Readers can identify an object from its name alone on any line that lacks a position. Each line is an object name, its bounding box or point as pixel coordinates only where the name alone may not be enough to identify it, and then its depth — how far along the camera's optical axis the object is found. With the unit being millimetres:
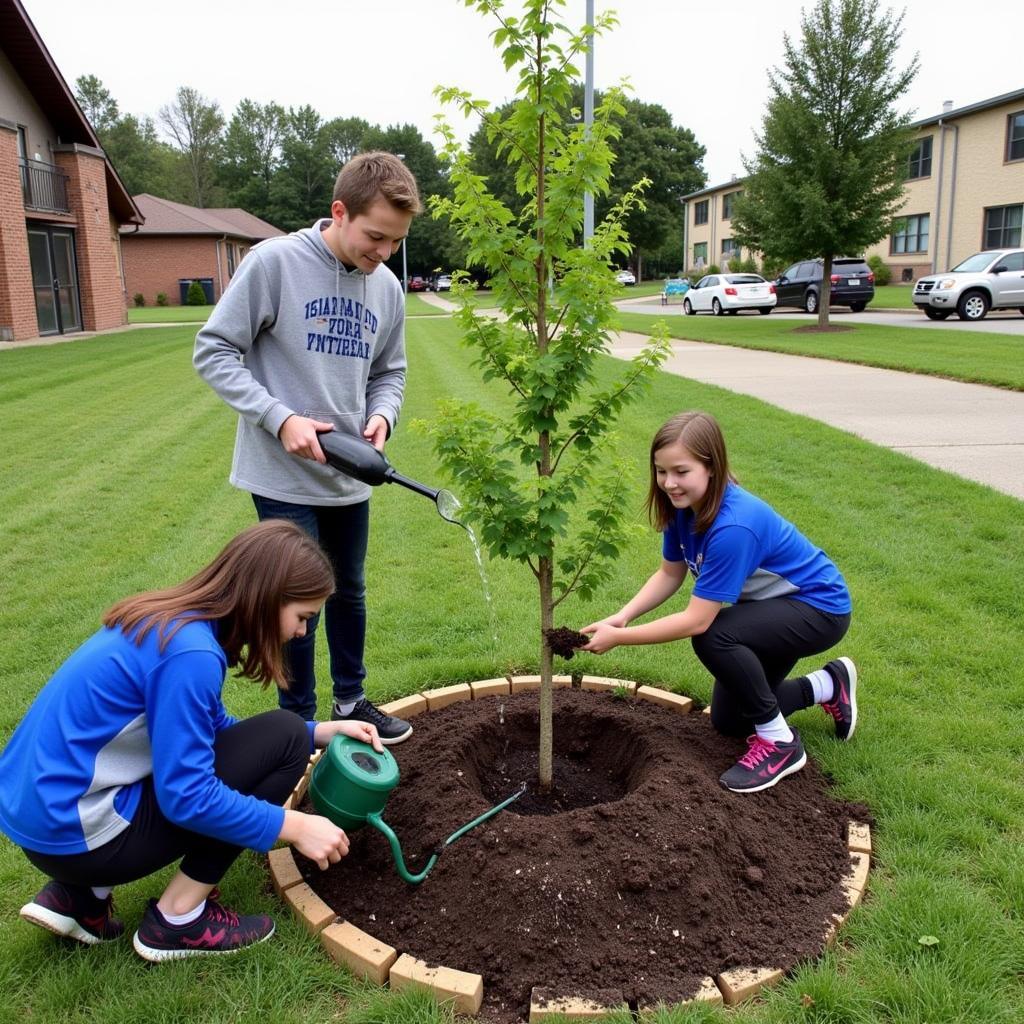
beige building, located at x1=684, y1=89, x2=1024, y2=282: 31719
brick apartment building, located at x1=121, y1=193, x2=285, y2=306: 47969
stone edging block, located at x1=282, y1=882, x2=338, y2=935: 2527
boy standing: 2789
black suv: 26922
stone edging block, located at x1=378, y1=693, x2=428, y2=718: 3715
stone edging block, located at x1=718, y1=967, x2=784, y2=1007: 2283
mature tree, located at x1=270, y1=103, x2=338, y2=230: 74438
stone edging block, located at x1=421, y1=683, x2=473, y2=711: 3801
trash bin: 48812
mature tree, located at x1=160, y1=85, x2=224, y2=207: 78375
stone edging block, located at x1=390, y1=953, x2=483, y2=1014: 2270
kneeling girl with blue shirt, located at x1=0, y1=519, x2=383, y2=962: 2164
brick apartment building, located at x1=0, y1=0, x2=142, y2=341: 19375
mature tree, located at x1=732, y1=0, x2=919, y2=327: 19109
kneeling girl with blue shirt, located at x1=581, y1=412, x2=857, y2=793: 3051
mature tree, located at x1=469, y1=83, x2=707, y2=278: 60469
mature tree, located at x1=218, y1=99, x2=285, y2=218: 76188
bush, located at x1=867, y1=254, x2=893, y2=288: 39094
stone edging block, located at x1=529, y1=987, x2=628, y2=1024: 2215
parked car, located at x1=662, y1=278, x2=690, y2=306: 41344
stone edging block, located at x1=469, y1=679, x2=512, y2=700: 3869
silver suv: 22031
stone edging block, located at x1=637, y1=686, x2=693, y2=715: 3746
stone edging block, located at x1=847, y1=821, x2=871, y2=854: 2820
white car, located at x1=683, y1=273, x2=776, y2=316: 28578
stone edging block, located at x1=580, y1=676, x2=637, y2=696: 3863
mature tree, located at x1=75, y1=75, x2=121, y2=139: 77625
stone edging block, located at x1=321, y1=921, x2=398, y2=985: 2369
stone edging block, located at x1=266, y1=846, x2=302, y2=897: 2693
